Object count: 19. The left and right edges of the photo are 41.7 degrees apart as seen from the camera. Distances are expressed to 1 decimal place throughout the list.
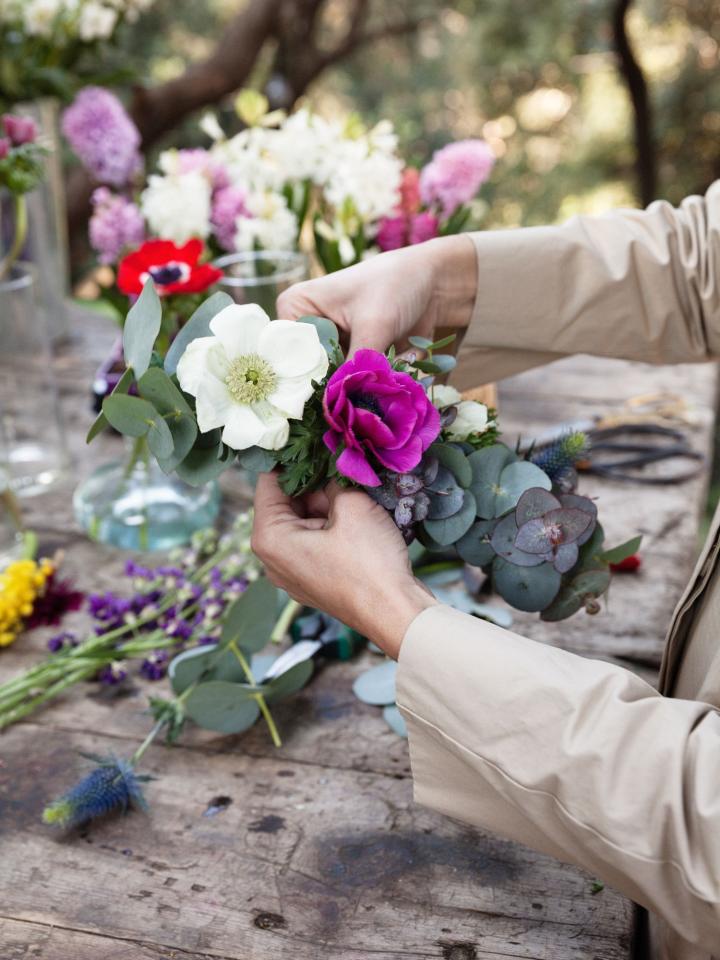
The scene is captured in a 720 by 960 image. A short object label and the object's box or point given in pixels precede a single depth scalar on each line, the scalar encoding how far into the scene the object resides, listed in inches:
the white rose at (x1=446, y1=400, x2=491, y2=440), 32.2
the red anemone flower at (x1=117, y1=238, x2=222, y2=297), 43.1
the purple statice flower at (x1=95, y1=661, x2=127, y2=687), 38.9
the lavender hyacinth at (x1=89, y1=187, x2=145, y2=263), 54.4
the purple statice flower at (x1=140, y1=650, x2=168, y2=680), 39.2
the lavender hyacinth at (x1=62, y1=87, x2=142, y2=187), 62.4
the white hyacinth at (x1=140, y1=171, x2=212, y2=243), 51.8
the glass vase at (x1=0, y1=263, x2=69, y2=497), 50.9
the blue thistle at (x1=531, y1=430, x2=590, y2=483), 32.7
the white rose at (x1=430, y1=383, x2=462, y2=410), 31.6
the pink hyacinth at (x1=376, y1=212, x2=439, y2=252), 54.4
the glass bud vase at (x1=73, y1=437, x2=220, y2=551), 48.5
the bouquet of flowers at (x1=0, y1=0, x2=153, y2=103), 66.6
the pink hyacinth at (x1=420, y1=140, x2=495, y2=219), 56.1
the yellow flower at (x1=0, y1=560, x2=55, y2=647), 41.8
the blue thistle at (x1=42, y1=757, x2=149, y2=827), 30.8
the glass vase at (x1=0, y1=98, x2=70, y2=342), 67.8
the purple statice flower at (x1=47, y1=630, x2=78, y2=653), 40.8
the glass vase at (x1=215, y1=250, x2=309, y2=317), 48.2
